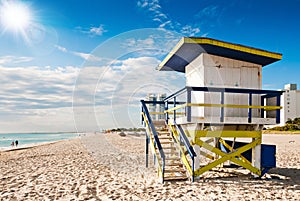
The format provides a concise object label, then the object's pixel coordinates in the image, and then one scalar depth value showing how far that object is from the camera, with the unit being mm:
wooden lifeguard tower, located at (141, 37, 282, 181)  8492
